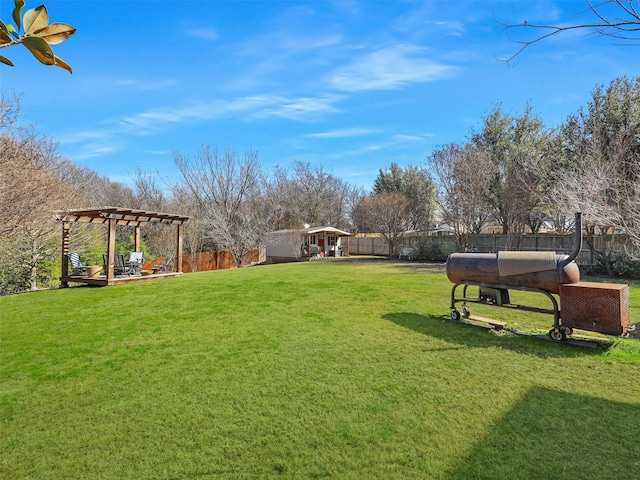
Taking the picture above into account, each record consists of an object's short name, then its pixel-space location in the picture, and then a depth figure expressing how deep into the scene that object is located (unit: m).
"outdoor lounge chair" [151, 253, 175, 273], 13.52
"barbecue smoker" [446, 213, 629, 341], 4.62
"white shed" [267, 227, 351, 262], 25.09
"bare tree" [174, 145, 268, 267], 23.17
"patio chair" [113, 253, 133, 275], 12.03
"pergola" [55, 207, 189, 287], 10.76
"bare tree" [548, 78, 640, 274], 12.80
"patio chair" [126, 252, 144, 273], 12.27
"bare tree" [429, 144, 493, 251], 19.44
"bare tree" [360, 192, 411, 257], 24.51
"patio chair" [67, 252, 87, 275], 11.18
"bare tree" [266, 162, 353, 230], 29.78
